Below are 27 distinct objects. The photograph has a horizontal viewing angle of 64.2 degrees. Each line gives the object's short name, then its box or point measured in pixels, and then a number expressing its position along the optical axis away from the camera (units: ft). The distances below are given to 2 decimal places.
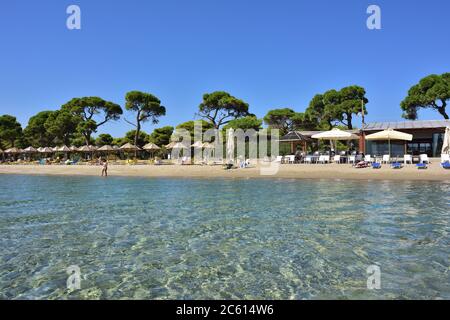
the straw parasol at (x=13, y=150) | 148.21
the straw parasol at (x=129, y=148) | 121.39
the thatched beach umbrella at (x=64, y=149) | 133.59
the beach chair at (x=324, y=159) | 75.09
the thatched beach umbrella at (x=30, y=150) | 143.11
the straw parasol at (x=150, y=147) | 114.93
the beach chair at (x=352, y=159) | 68.68
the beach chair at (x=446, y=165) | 55.77
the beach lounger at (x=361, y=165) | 63.52
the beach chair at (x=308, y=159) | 78.23
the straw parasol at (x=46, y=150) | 138.31
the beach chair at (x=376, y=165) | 61.52
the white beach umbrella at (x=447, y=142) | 62.13
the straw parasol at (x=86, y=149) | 128.88
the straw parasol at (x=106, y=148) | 124.98
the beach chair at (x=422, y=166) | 58.08
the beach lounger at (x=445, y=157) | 60.04
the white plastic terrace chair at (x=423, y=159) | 62.08
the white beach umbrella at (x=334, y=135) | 72.13
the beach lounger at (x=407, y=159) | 67.36
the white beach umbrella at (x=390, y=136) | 67.10
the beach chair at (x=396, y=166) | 59.80
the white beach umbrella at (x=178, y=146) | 107.76
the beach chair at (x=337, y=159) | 74.27
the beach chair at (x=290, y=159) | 80.48
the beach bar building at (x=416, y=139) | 89.40
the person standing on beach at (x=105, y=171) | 78.23
